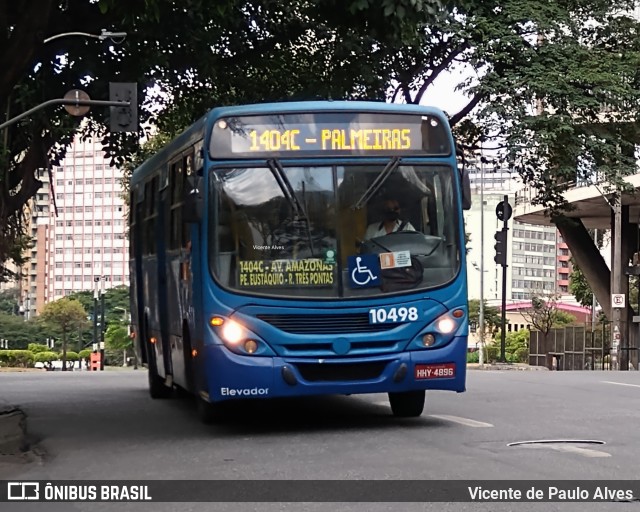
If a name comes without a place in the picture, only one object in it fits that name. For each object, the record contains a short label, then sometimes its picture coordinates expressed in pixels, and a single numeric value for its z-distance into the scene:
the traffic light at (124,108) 18.34
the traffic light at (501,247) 35.12
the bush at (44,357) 88.94
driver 11.26
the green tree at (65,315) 107.06
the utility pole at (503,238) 33.16
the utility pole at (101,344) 64.62
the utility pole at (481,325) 71.59
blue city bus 11.05
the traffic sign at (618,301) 39.62
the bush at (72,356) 99.88
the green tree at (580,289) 71.44
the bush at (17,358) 82.62
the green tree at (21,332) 109.81
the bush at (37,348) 98.66
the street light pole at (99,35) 15.64
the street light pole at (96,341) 75.74
